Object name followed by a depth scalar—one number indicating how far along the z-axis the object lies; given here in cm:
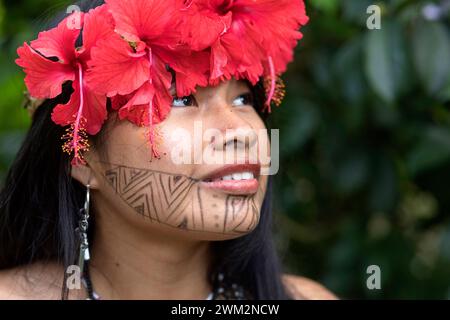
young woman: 159
